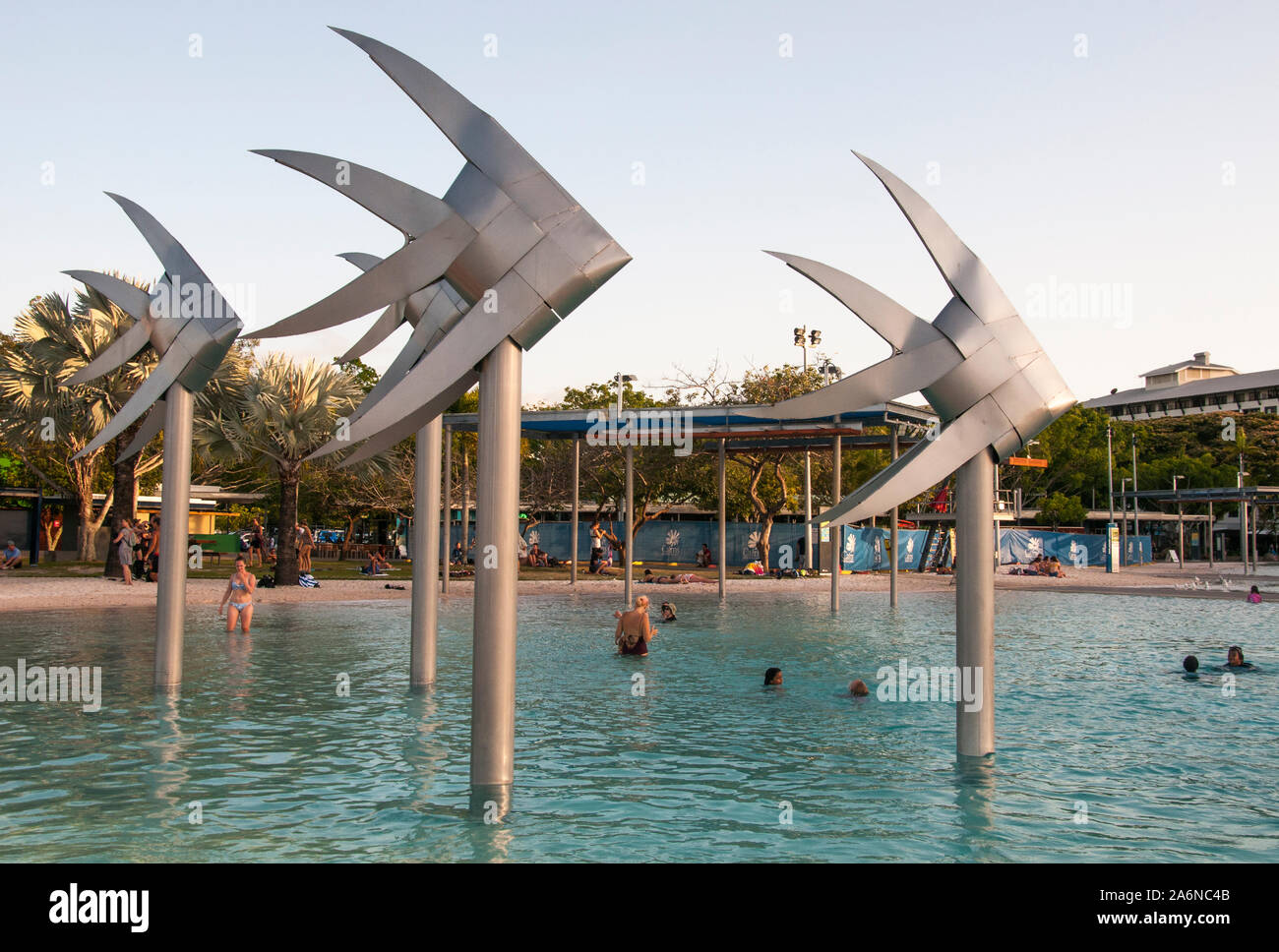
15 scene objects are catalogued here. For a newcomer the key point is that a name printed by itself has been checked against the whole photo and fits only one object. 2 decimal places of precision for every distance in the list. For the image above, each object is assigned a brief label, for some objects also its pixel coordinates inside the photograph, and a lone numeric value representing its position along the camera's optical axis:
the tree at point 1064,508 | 74.81
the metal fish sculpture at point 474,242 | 7.10
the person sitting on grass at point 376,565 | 37.34
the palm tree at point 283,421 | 29.12
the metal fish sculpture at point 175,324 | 11.70
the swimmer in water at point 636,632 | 16.89
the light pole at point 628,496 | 27.34
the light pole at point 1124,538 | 65.69
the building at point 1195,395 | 108.81
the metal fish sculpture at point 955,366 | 7.71
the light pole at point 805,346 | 39.16
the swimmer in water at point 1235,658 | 15.84
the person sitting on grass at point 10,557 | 32.72
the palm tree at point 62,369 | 29.36
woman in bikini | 19.19
